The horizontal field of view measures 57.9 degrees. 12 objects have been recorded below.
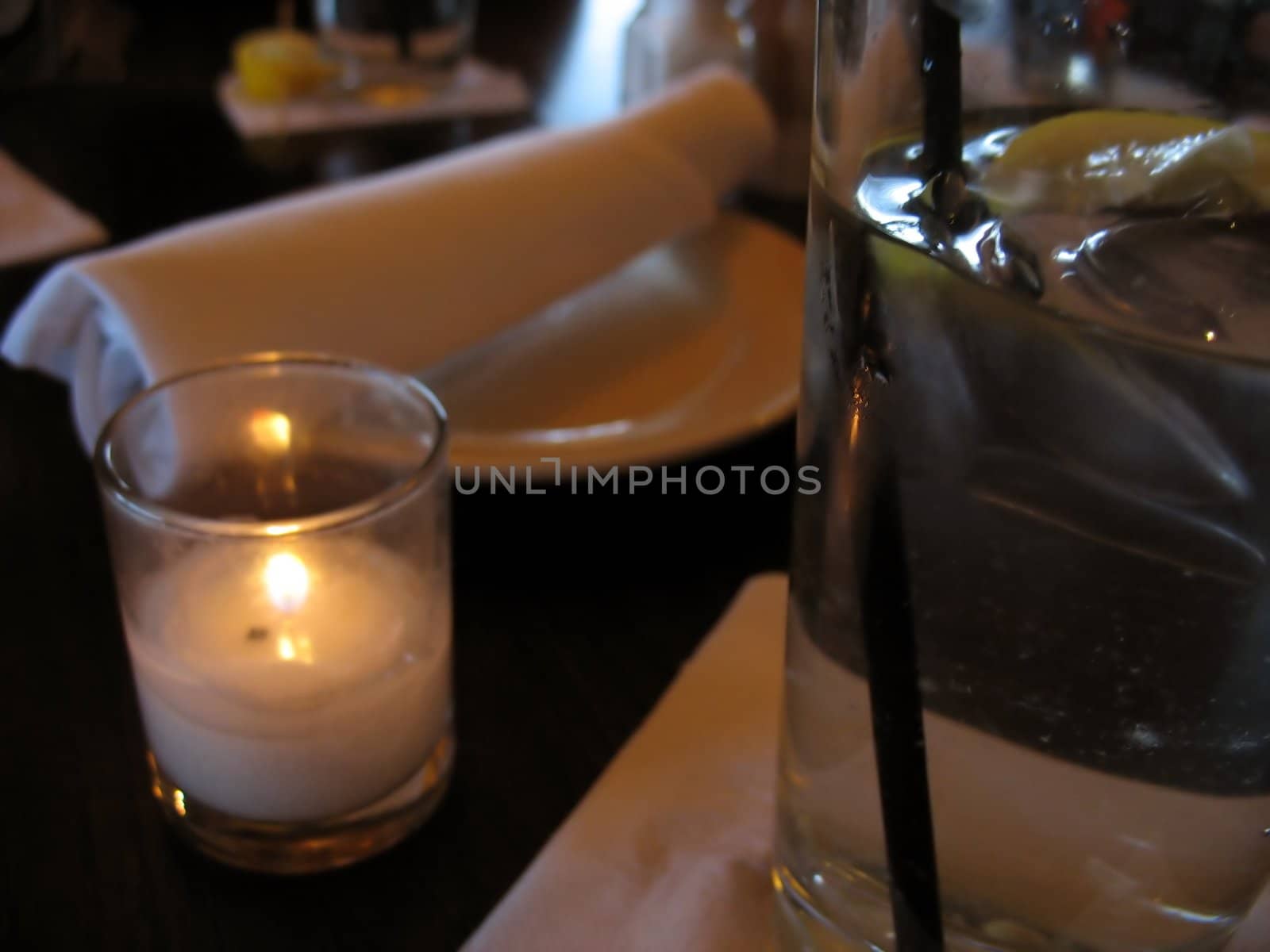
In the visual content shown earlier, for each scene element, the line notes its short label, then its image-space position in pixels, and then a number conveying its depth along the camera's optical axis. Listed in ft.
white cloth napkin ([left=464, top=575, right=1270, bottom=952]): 1.12
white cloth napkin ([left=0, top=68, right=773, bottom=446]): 1.66
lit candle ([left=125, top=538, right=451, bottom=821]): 1.15
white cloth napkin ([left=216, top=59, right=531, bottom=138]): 3.24
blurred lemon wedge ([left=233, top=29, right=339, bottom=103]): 3.31
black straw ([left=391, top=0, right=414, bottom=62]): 3.55
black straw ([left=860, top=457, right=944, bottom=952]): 0.93
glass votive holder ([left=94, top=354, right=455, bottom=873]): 1.14
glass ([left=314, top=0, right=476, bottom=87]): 3.52
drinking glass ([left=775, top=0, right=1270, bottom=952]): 0.80
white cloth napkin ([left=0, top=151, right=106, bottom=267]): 2.41
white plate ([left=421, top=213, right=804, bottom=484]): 1.65
